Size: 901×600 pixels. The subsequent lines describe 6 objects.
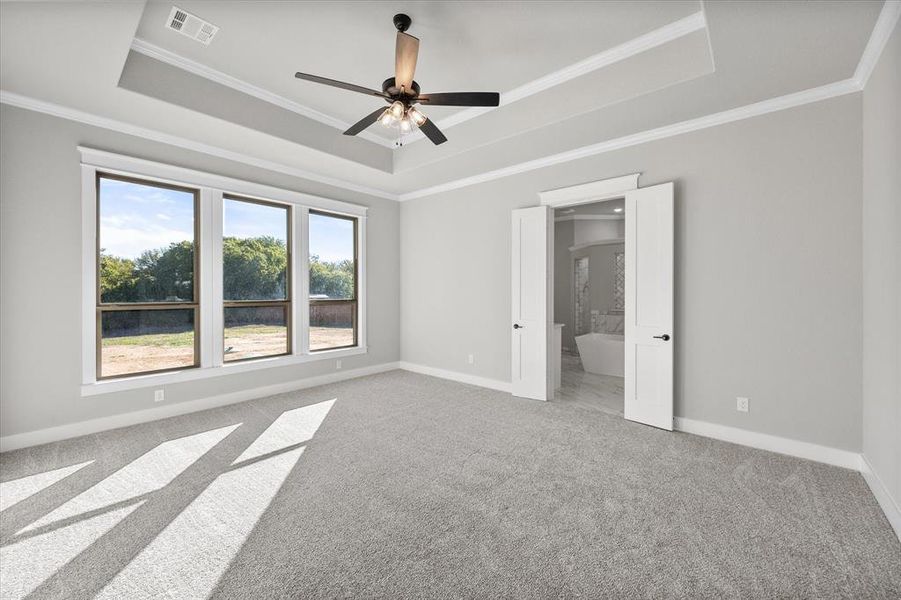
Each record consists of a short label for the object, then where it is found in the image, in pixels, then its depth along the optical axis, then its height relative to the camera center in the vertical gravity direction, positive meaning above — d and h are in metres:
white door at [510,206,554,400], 4.46 -0.02
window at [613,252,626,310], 8.04 +0.38
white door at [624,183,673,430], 3.54 -0.07
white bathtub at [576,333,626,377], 5.70 -0.85
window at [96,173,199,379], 3.60 +0.21
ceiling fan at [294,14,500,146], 2.39 +1.36
